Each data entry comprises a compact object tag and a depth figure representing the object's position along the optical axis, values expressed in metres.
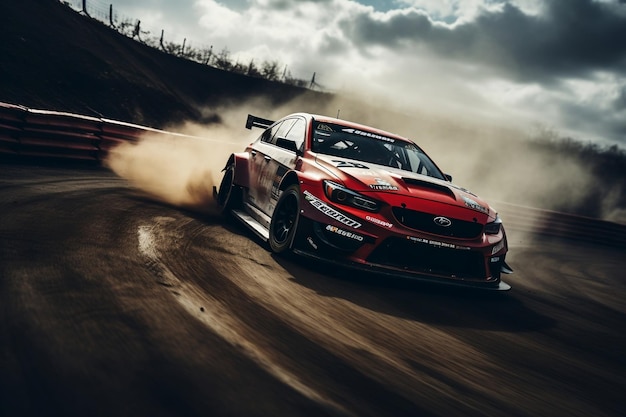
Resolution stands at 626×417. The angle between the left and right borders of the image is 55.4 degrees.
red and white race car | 4.84
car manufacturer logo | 4.94
